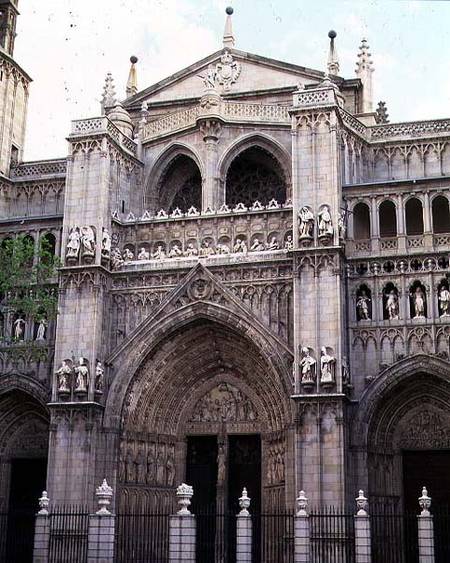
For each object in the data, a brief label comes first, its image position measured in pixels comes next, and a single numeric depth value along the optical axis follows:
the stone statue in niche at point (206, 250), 31.88
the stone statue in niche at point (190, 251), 32.03
